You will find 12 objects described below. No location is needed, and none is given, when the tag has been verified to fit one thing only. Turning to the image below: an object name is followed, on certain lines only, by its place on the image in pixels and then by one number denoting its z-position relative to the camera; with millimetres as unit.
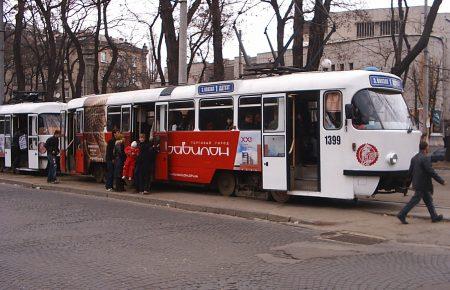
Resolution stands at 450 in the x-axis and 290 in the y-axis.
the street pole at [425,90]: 27556
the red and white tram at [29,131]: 22734
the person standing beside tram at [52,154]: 19609
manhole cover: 9712
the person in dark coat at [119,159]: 16797
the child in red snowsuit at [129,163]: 16328
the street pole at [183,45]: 18297
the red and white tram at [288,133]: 12312
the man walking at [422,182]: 10961
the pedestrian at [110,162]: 17172
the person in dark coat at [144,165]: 15820
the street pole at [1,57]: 28516
